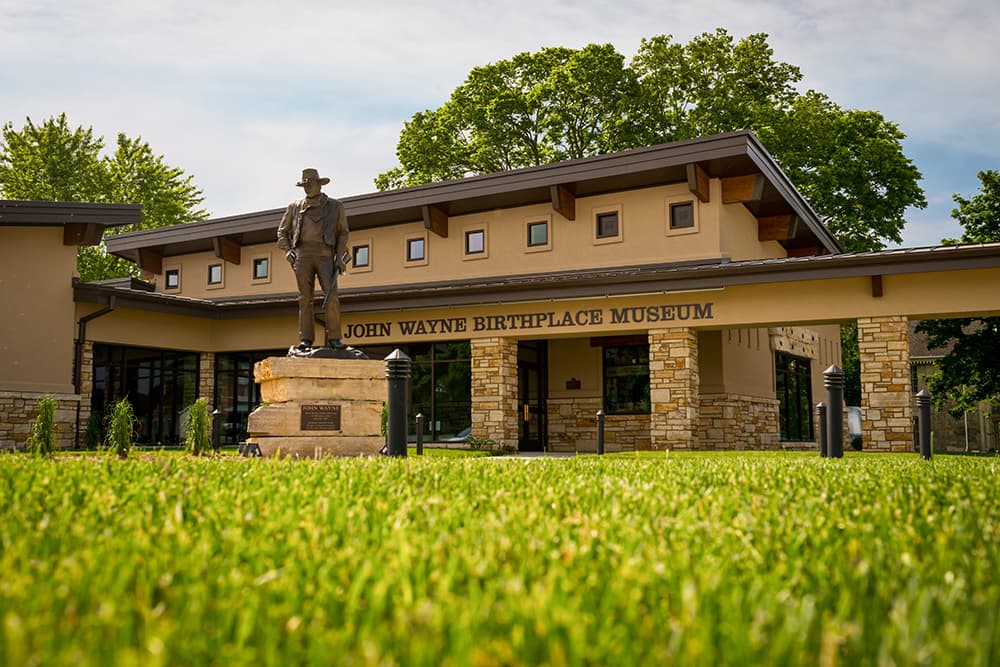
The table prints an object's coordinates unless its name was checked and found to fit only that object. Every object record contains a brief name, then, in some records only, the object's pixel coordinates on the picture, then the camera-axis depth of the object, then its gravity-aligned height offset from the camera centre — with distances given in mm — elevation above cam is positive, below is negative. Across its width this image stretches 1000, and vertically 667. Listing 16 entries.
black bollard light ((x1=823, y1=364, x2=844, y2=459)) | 12656 -111
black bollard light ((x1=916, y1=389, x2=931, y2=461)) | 13617 -437
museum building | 20094 +2357
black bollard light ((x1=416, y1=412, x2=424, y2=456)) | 18109 -621
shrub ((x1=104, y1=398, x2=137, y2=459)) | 13312 -411
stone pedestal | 13133 -106
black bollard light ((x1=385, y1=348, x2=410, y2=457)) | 10711 +13
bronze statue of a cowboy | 14164 +2508
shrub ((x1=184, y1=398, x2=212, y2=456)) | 14773 -457
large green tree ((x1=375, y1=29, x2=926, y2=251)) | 36531 +11993
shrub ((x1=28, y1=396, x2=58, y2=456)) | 14398 -382
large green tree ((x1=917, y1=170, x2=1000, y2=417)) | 25422 +1406
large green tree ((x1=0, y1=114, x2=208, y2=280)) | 42688 +11480
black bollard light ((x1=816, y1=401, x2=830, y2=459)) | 14089 -505
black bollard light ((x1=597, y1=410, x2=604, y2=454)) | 18500 -644
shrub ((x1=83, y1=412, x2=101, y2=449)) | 20516 -654
